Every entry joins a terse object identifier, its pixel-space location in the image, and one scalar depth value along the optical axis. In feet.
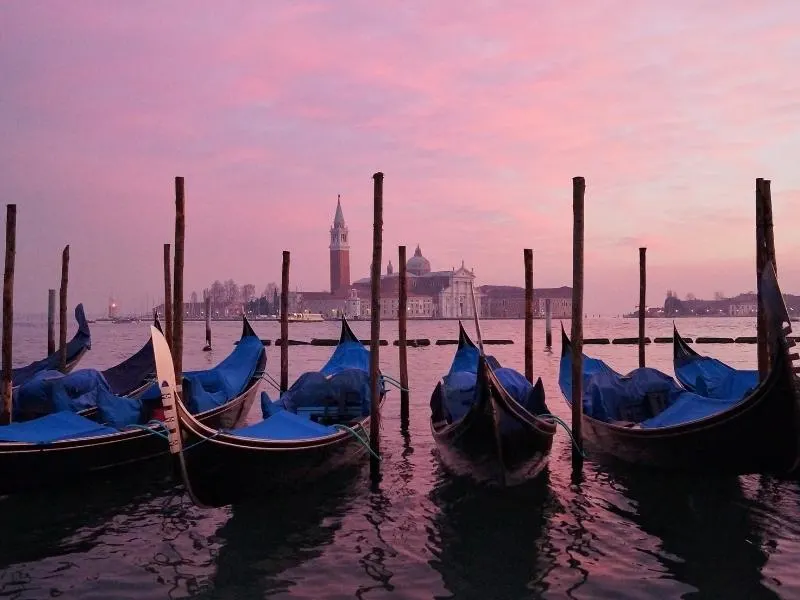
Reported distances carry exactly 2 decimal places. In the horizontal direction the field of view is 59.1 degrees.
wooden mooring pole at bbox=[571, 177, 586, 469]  23.71
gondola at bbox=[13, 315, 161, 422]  26.76
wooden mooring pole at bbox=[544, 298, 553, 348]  111.26
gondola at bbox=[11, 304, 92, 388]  39.88
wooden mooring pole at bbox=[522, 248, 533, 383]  33.81
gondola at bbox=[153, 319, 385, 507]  17.16
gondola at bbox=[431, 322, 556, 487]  20.66
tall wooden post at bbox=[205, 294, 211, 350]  107.02
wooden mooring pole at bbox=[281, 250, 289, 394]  41.01
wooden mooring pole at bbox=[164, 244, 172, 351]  34.60
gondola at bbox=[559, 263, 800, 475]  18.45
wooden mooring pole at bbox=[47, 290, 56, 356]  49.16
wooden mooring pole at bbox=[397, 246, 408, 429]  34.99
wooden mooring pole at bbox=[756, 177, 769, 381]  24.75
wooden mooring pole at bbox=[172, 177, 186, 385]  26.73
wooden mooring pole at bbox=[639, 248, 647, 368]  41.14
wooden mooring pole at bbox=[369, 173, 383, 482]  23.86
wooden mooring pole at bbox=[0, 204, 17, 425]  26.37
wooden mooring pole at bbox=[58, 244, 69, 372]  40.59
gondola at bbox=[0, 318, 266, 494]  20.66
